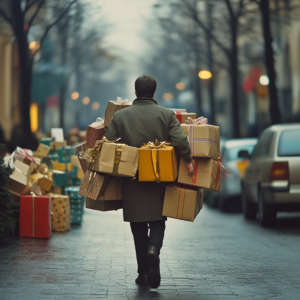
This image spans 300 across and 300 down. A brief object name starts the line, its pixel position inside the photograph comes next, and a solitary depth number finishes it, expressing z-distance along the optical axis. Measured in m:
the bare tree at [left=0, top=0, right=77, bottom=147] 19.78
